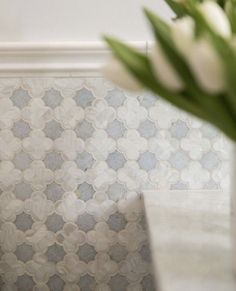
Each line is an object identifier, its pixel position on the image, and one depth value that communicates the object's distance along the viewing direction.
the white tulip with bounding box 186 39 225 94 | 0.46
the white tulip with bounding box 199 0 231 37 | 0.51
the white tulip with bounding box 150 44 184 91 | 0.49
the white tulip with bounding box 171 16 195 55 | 0.48
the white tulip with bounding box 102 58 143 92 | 0.52
